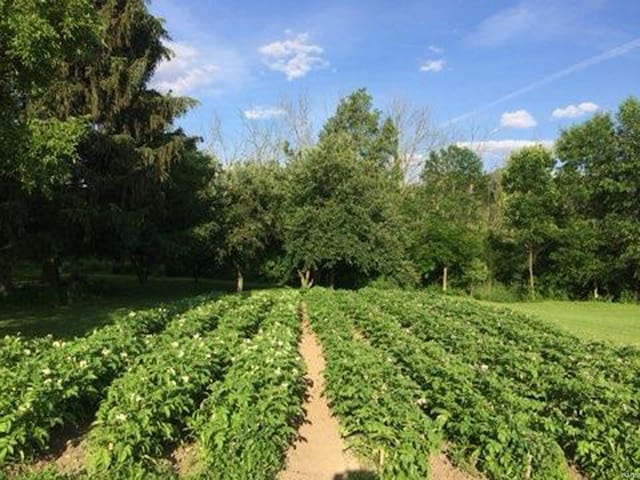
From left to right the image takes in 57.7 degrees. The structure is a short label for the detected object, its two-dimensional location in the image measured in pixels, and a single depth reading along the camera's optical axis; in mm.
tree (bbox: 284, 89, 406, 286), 29938
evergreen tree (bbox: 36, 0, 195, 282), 20484
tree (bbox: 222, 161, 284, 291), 29578
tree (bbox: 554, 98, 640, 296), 36125
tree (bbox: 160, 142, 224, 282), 24906
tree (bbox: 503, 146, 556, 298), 37500
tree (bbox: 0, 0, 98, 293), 10945
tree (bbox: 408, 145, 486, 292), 37531
